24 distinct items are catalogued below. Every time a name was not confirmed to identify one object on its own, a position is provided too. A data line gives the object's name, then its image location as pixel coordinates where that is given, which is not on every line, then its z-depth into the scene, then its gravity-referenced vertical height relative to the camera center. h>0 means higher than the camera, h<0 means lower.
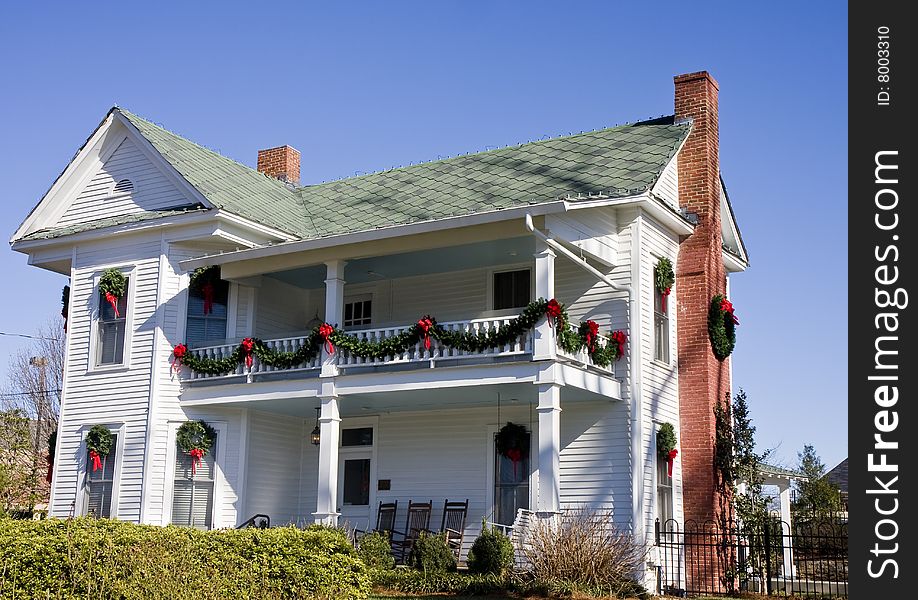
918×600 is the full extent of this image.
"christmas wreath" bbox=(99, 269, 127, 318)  20.72 +3.45
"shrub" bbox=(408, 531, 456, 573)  16.72 -1.30
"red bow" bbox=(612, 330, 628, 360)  18.42 +2.39
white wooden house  18.14 +2.84
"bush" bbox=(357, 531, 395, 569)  16.91 -1.28
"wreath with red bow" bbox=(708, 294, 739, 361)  20.47 +2.97
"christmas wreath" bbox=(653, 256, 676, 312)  19.76 +3.78
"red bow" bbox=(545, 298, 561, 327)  16.78 +2.64
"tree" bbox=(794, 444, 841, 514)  31.48 -0.33
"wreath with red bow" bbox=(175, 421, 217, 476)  19.88 +0.49
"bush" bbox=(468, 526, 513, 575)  16.30 -1.22
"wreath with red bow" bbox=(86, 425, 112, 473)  20.20 +0.36
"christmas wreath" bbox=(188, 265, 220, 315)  20.47 +3.55
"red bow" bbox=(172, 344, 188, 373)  20.06 +2.08
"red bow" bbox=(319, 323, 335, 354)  18.61 +2.38
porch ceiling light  20.19 +0.64
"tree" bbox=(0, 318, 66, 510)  43.53 +3.03
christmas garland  17.03 +2.21
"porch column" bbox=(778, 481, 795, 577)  25.01 -0.45
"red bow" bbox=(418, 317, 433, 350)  17.83 +2.45
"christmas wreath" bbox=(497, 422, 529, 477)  18.81 +0.60
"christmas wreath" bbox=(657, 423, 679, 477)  19.03 +0.66
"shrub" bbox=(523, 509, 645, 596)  15.04 -1.14
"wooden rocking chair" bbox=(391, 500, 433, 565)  19.05 -0.96
